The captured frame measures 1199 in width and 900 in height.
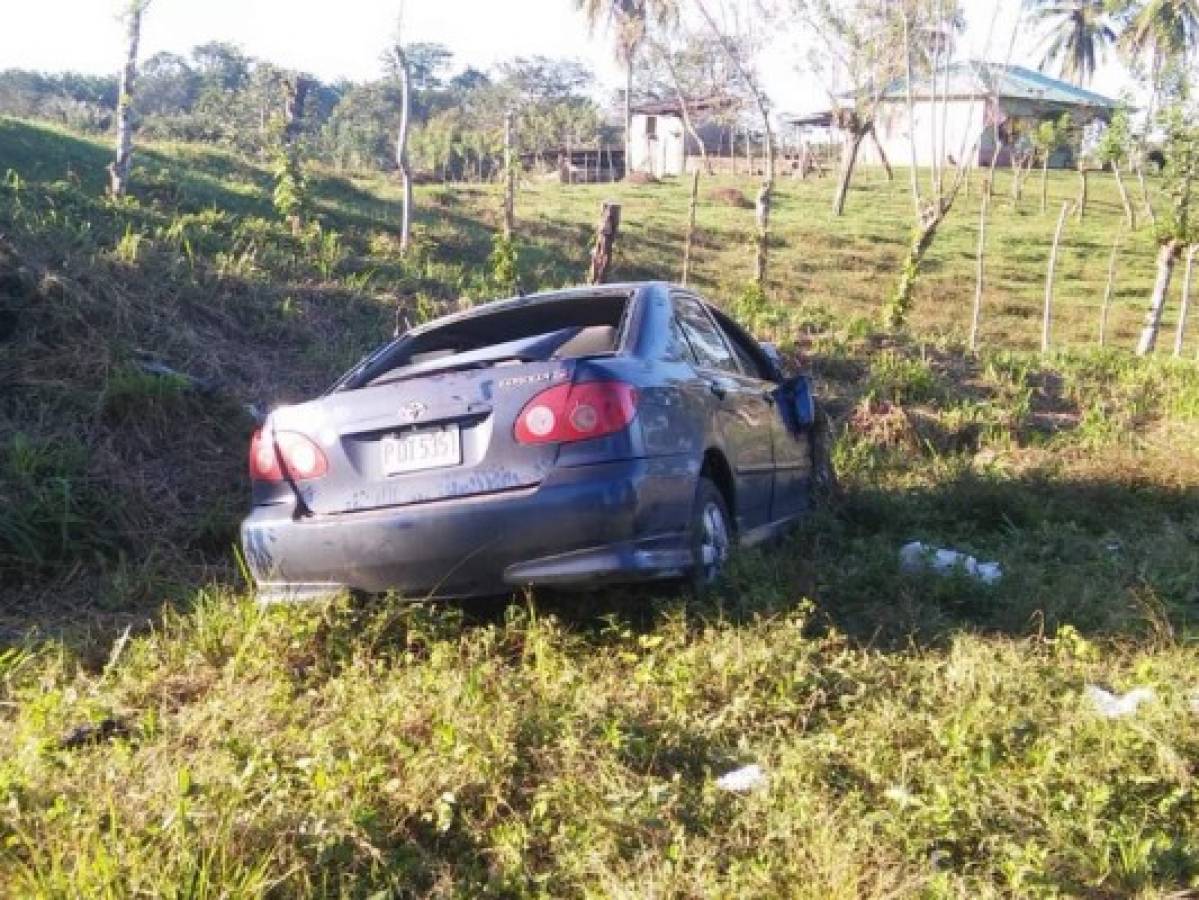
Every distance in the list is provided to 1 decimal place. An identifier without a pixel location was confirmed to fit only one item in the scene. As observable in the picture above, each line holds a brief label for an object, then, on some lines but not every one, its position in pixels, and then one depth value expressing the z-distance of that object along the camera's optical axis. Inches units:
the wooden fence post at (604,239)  417.4
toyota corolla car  151.8
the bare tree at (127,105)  447.5
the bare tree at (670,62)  909.8
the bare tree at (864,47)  733.3
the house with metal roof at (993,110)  731.4
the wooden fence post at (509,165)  573.3
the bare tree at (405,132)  567.2
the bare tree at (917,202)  554.9
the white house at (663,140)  1915.6
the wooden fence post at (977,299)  676.1
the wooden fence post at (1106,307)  727.0
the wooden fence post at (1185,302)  702.5
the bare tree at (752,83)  624.7
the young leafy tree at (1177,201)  669.9
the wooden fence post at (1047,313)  666.8
